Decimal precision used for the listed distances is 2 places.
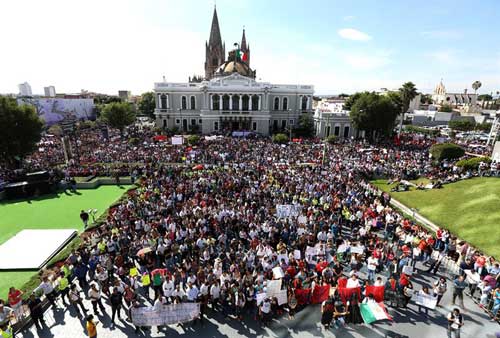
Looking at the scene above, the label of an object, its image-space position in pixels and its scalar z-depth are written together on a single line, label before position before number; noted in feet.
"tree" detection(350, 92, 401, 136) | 137.48
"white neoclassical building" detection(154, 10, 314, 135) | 183.42
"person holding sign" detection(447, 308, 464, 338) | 25.70
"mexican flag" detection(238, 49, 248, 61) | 209.42
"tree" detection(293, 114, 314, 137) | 167.63
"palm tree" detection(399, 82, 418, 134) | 150.20
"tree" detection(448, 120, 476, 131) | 203.17
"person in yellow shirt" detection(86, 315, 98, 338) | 25.05
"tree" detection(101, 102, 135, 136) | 165.89
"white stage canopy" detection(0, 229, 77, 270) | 40.98
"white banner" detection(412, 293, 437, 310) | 29.81
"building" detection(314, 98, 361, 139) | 164.14
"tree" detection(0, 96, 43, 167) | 86.12
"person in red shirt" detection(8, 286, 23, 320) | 28.30
